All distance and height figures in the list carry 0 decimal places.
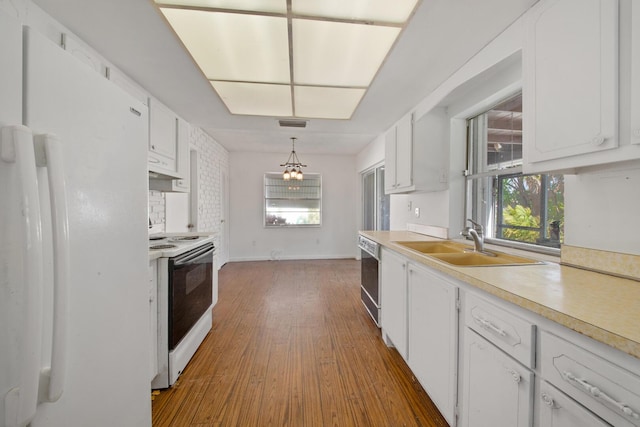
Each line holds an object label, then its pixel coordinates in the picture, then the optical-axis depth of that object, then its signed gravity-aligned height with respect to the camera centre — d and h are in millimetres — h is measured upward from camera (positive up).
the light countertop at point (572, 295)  640 -299
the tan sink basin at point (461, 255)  1501 -308
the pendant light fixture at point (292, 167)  4504 +993
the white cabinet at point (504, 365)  635 -541
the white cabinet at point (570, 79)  950 +584
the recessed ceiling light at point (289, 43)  1428 +1190
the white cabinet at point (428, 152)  2359 +576
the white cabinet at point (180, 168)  2521 +442
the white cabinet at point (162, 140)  2066 +645
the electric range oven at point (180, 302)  1622 -693
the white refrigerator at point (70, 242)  538 -92
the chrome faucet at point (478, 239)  1694 -197
